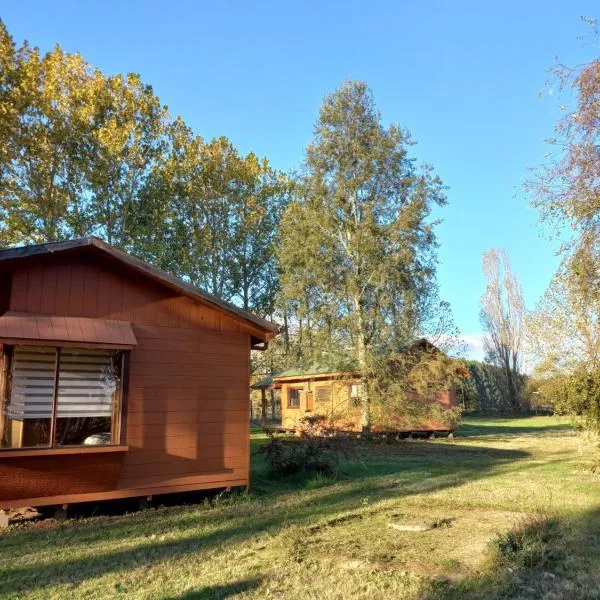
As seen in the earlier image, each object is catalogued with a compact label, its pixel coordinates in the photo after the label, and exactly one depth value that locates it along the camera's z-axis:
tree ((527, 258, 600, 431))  9.80
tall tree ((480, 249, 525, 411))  45.59
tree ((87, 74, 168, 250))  21.27
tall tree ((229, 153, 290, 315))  29.69
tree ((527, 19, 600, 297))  8.41
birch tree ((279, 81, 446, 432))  19.80
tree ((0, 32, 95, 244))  19.55
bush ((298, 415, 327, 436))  13.58
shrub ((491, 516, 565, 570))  4.87
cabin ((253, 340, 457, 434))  20.44
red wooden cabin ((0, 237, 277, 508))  7.11
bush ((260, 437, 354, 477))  10.75
